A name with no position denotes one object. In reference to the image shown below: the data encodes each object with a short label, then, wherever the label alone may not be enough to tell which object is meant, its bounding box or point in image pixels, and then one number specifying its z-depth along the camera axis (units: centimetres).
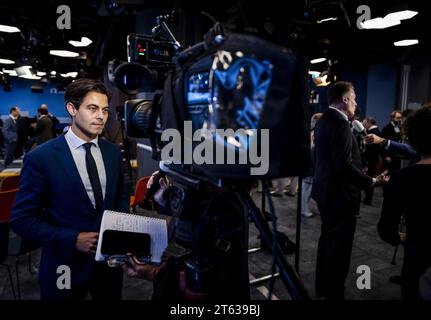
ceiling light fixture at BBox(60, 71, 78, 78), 1289
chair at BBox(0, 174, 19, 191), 272
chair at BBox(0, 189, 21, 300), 198
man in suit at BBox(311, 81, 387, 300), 199
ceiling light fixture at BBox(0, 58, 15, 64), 911
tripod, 60
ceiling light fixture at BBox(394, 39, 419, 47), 572
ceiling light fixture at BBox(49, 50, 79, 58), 641
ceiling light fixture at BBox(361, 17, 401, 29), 407
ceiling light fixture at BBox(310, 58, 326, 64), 814
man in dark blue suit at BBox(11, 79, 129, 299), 108
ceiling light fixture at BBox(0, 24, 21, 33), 461
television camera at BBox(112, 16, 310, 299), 55
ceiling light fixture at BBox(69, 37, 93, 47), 590
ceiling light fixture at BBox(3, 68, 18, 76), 1270
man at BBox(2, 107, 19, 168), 802
